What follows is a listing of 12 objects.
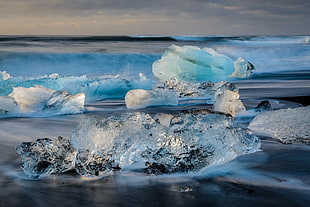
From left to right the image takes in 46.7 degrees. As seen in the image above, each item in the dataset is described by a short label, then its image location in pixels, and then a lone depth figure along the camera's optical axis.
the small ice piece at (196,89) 4.11
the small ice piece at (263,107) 3.10
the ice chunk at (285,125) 2.09
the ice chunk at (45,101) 3.16
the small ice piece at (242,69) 7.01
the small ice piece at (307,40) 15.38
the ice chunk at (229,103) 2.94
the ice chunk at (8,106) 3.06
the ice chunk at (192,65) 5.91
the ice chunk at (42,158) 1.55
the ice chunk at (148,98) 3.49
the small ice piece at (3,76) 5.18
